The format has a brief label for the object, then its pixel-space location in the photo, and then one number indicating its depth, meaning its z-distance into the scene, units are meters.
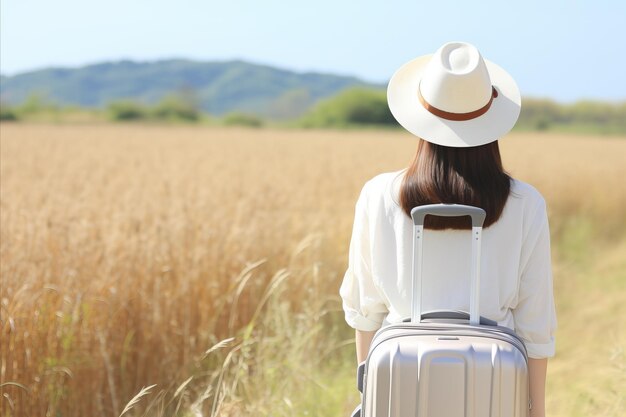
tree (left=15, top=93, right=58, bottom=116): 53.40
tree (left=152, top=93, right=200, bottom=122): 59.09
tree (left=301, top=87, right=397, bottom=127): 64.12
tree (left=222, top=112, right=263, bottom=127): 56.88
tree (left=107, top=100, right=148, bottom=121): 60.84
